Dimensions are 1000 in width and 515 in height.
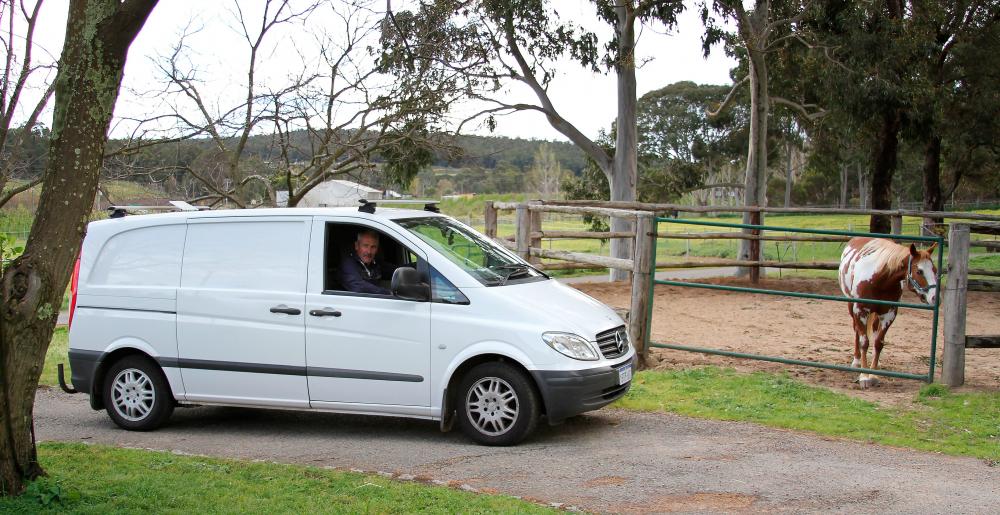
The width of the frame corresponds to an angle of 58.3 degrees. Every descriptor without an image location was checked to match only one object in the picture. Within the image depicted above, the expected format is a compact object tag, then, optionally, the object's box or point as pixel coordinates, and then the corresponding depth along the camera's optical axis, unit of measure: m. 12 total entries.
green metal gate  8.18
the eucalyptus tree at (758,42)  21.95
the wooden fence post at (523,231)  10.53
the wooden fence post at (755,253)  19.53
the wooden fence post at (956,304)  8.20
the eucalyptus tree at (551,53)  19.94
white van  6.59
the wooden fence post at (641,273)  9.28
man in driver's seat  7.05
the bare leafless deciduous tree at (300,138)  11.89
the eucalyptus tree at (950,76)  21.59
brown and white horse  8.94
